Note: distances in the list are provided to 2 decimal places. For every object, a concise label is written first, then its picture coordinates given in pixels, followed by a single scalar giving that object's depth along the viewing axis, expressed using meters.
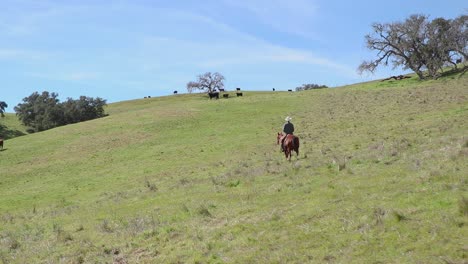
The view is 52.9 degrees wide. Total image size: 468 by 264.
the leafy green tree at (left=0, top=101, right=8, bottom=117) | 102.12
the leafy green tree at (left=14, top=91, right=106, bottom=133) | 90.81
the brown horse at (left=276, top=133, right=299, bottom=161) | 26.12
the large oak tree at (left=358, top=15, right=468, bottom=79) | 73.88
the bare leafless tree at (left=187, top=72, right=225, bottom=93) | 111.38
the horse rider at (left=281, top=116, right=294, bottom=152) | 28.00
